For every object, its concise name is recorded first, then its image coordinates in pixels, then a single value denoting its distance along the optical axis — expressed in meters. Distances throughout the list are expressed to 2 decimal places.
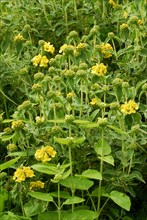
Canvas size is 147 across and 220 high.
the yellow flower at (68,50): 2.04
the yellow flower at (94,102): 1.96
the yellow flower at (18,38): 2.39
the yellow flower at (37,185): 1.79
